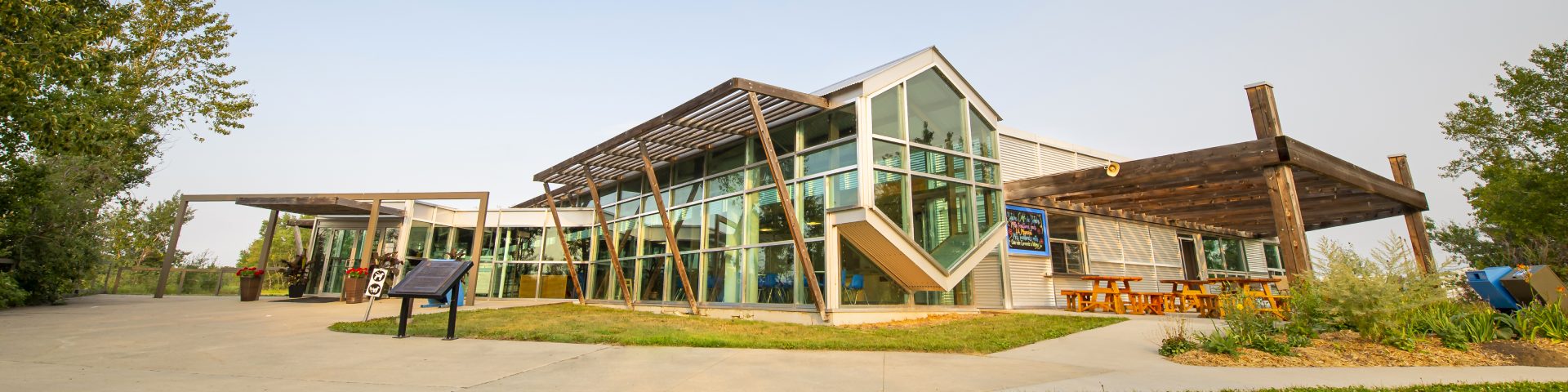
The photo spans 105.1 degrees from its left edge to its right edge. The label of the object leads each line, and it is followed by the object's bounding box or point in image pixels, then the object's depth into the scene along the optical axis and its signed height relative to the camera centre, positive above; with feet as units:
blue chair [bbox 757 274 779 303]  37.86 +1.18
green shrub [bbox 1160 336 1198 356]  20.57 -1.33
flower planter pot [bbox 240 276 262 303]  49.03 +1.25
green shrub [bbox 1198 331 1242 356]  19.39 -1.21
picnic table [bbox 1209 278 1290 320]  23.72 +0.51
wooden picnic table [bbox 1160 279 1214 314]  36.27 +0.46
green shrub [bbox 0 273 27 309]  35.65 +0.64
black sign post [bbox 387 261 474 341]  24.34 +0.89
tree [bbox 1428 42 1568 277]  60.13 +17.49
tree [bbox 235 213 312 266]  151.94 +14.34
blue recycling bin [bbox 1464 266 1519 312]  25.16 +0.79
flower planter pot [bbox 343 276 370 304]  46.44 +1.15
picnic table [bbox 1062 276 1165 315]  38.60 +0.38
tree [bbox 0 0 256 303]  29.96 +12.57
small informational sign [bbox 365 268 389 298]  31.78 +1.11
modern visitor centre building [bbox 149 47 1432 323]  34.27 +7.33
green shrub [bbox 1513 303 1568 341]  19.94 -0.50
